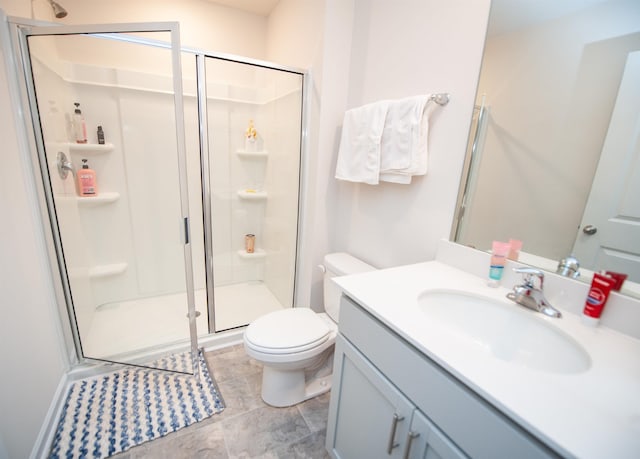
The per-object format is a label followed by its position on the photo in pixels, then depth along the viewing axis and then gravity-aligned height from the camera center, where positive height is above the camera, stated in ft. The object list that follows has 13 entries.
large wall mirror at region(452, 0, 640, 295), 2.62 +0.47
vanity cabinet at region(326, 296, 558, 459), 1.87 -2.00
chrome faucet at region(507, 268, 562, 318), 2.89 -1.26
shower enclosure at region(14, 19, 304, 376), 5.20 -0.73
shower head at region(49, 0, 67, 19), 5.25 +2.60
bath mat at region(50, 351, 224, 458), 4.09 -4.23
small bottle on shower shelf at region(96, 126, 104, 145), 6.45 +0.37
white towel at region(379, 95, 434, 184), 4.09 +0.48
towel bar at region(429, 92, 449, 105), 3.89 +1.03
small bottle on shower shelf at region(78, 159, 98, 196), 6.28 -0.69
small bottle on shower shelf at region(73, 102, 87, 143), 6.08 +0.51
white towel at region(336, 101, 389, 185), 4.62 +0.42
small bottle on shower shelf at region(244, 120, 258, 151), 7.93 +0.64
